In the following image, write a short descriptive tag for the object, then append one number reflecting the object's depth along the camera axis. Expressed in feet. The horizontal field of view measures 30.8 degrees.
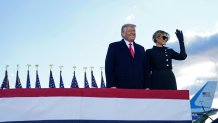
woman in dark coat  18.61
